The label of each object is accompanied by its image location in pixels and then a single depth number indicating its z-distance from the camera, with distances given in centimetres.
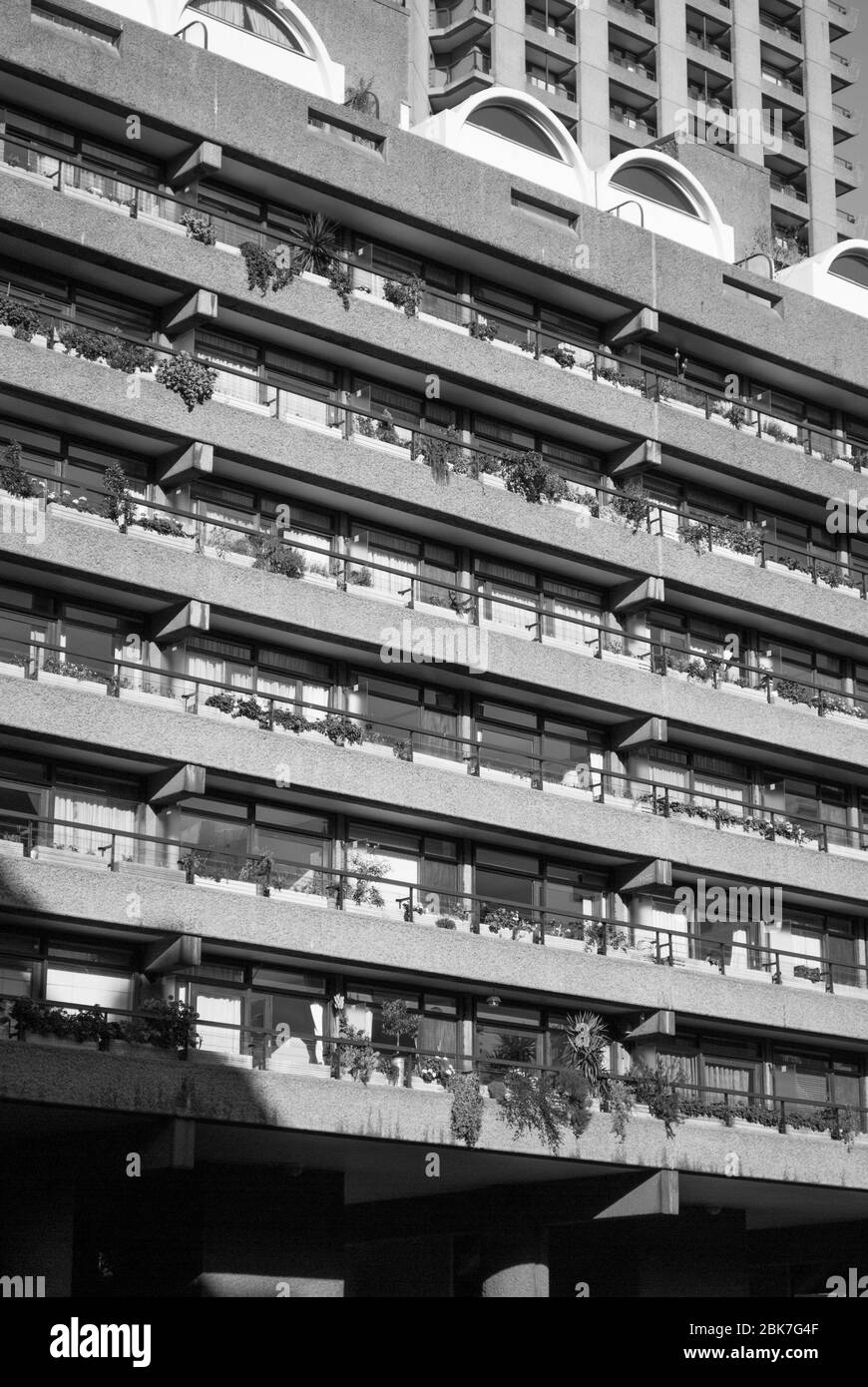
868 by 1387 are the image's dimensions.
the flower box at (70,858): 3456
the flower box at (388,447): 4212
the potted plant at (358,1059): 3612
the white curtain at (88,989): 3481
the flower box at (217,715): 3761
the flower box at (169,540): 3784
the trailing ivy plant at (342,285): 4134
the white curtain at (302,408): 4144
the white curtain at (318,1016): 3784
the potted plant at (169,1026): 3381
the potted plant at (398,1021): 3809
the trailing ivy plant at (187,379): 3806
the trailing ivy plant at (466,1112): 3669
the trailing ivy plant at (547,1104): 3766
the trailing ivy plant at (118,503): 3716
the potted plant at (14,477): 3544
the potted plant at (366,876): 3862
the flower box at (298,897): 3753
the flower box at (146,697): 3700
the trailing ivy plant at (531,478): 4353
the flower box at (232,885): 3628
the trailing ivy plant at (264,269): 3981
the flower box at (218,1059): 3409
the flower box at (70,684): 3594
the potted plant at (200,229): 3953
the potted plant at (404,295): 4262
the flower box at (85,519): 3681
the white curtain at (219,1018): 3566
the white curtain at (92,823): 3519
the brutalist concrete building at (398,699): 3578
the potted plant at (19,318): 3650
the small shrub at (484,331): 4384
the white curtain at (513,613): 4391
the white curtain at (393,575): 4203
